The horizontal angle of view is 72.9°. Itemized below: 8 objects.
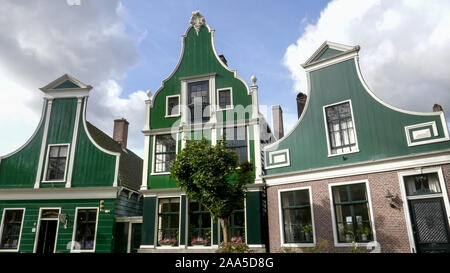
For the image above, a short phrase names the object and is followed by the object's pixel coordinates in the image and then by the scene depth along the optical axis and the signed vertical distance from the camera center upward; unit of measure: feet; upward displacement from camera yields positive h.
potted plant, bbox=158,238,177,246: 47.32 -1.55
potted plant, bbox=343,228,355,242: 37.50 -0.75
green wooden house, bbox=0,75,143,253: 49.73 +7.27
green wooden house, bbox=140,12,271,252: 46.29 +15.66
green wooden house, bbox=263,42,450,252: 34.22 +6.94
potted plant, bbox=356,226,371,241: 36.40 -0.53
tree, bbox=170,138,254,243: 37.22 +6.46
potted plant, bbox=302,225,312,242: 40.42 -0.26
